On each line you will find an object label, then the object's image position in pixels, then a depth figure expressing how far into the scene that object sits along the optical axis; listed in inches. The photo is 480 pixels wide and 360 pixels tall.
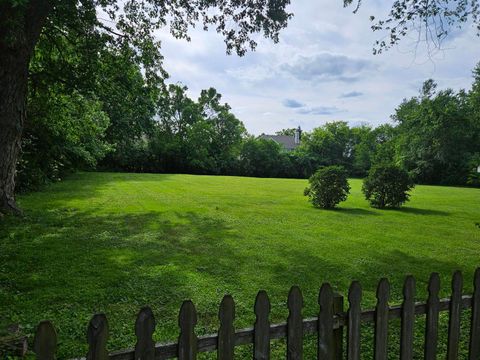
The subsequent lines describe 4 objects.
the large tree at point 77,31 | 309.7
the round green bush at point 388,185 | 554.9
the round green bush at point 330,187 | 532.4
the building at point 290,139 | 3056.1
